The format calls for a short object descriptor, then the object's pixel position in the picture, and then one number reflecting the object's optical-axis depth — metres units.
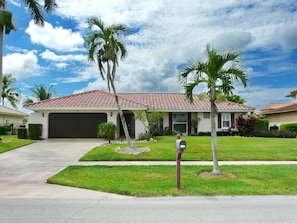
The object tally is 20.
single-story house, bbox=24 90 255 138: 17.70
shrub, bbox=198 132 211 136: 19.93
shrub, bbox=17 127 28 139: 17.58
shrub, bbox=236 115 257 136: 18.99
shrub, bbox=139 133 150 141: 16.71
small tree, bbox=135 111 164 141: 15.35
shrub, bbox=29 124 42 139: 17.26
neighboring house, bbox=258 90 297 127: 24.08
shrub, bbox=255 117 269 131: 20.42
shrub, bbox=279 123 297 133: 20.88
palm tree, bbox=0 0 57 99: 14.01
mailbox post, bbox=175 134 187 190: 6.03
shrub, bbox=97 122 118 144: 15.81
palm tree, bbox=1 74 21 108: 34.24
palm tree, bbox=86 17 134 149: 11.25
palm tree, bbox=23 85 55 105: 33.19
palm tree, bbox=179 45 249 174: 7.65
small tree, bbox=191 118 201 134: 20.15
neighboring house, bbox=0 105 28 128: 26.46
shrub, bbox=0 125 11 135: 22.67
